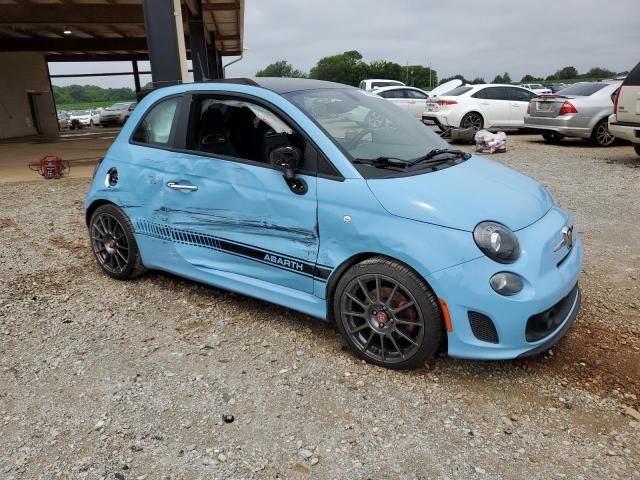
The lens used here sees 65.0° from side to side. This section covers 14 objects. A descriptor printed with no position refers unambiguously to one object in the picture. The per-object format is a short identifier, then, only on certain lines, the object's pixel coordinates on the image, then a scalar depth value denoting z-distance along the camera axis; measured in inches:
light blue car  103.1
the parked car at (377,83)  767.1
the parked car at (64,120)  1309.1
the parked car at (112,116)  1200.8
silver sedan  427.8
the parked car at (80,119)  1253.0
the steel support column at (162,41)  316.5
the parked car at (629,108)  322.3
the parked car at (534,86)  1206.3
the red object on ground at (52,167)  369.4
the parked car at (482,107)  517.3
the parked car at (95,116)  1257.9
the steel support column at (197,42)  608.7
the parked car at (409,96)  660.1
